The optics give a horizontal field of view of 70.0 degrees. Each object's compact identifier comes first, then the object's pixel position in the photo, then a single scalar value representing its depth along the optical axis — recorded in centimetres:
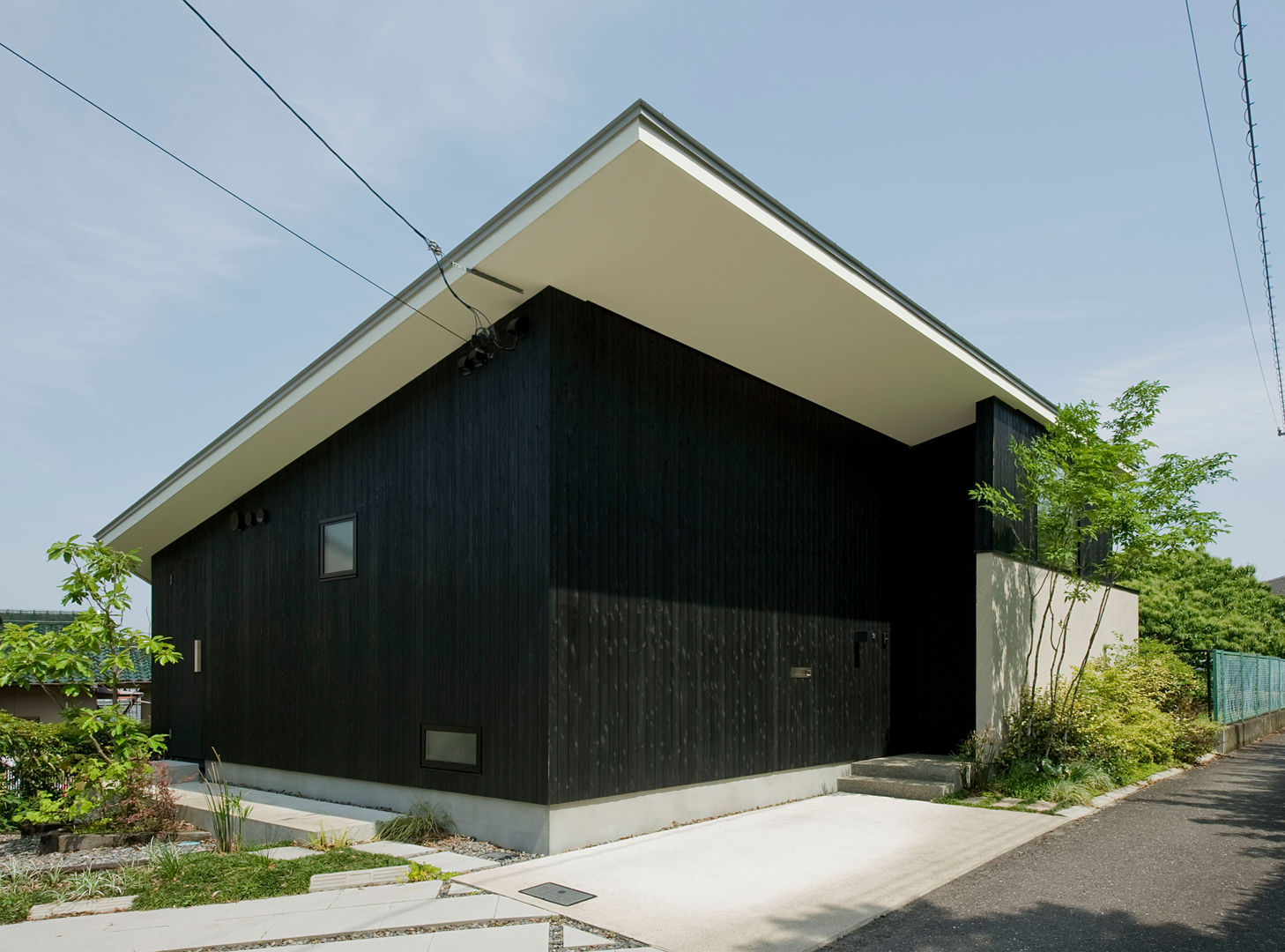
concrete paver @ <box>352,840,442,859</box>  636
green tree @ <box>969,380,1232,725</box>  859
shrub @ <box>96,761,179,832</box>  730
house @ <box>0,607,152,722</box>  1555
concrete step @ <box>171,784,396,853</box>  690
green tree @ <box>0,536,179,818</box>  729
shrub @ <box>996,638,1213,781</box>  867
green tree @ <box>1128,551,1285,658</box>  1822
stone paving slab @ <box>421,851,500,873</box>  596
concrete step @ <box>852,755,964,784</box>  854
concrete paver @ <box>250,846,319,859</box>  637
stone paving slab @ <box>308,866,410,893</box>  554
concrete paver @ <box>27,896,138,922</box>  523
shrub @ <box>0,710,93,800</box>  802
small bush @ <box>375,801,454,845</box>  686
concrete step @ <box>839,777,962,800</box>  834
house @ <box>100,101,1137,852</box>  654
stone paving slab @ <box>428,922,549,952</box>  438
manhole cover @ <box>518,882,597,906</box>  512
